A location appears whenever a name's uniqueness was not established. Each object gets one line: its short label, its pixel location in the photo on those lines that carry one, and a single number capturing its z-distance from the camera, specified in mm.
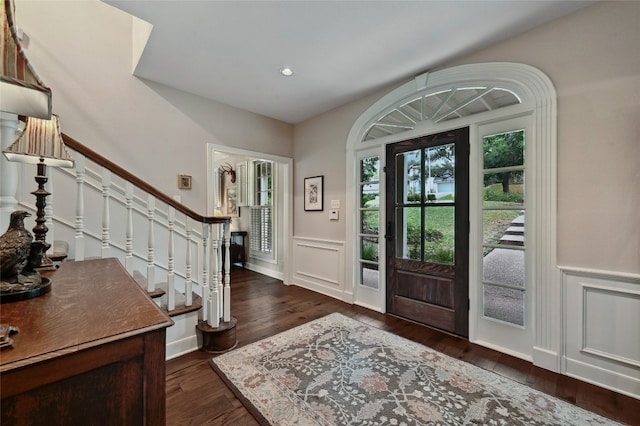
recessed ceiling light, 2676
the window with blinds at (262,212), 5101
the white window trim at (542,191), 1995
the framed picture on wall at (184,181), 3133
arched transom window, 2336
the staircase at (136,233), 1921
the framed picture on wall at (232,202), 5977
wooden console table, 573
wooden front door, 2516
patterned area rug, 1543
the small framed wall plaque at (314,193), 3850
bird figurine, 883
